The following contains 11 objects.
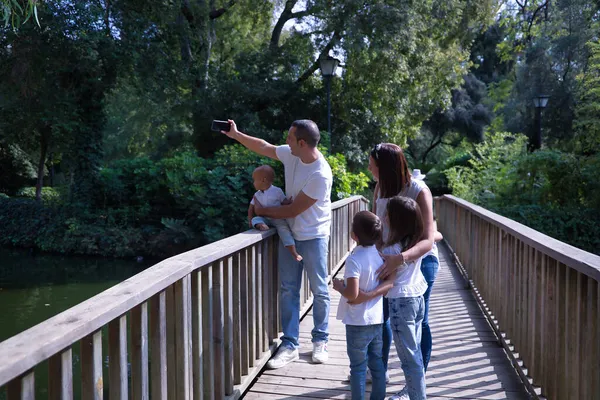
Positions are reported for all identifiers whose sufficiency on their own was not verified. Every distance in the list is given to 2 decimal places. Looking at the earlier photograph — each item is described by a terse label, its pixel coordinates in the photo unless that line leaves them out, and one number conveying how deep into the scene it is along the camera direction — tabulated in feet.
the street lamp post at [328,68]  45.09
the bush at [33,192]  89.81
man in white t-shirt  12.51
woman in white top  10.03
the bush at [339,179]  35.99
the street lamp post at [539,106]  57.67
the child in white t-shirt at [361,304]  9.93
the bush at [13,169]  96.37
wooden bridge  6.17
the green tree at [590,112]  45.39
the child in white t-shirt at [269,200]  13.15
